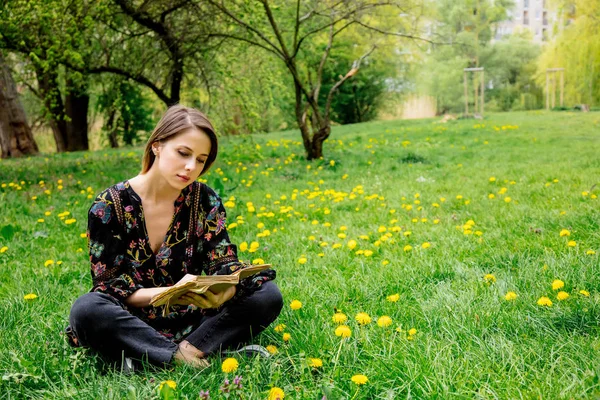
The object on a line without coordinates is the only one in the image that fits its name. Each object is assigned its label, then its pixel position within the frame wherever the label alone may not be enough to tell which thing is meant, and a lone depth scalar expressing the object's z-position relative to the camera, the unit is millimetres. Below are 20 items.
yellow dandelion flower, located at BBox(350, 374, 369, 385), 1452
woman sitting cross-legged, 1752
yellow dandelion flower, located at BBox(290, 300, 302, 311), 2041
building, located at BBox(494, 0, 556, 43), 49469
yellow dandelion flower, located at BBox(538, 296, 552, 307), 1892
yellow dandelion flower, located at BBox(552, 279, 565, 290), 2010
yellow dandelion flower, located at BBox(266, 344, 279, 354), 1799
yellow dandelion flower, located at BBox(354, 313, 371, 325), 1882
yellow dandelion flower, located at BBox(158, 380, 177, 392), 1430
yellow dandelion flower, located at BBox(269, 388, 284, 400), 1418
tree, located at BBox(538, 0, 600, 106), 18344
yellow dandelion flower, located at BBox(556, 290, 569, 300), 1943
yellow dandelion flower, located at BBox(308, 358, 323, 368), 1629
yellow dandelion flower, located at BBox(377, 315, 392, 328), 1845
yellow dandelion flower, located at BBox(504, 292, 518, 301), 2027
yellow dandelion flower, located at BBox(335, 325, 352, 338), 1726
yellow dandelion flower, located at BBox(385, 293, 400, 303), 2117
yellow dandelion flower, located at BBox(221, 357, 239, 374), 1590
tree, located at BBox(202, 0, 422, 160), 6406
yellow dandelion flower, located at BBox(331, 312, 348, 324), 1872
